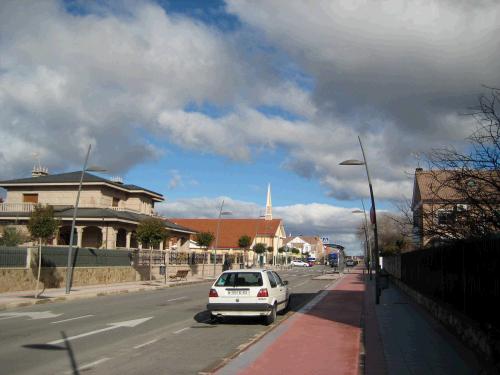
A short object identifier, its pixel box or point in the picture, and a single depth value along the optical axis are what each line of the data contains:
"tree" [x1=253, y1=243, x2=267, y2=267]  81.38
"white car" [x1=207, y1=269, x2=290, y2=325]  14.51
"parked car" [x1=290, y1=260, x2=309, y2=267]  110.68
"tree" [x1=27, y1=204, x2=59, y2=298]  25.80
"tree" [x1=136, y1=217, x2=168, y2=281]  37.66
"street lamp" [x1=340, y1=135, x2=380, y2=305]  20.73
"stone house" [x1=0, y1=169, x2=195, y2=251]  44.47
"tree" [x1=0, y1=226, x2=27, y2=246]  32.66
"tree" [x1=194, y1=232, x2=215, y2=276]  54.88
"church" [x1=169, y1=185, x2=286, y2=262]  104.69
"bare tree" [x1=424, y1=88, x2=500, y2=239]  10.16
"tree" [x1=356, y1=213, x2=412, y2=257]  49.44
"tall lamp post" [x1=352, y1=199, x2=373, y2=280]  43.56
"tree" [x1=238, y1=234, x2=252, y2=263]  71.50
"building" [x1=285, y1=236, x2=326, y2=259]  178.62
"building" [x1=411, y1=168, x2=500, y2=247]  10.41
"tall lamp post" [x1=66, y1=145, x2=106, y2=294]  25.30
